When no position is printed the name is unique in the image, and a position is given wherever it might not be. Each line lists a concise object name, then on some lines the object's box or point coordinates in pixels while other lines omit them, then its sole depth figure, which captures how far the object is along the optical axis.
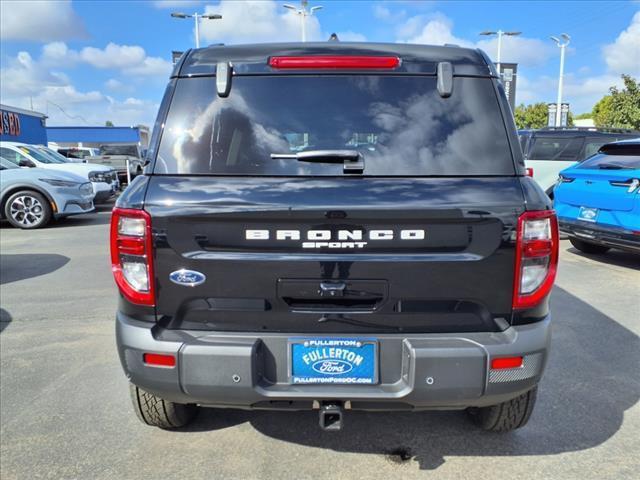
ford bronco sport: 2.11
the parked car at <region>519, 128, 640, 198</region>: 9.77
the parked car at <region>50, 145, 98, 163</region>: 24.97
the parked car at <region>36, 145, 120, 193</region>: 13.59
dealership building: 50.06
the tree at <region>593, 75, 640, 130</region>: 20.84
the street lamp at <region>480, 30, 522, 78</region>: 31.98
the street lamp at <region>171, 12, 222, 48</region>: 25.58
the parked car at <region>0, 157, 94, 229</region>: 10.45
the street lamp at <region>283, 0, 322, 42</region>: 26.14
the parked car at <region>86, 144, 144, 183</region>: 20.26
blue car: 6.21
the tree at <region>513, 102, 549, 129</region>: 60.65
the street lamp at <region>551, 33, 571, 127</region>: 27.07
